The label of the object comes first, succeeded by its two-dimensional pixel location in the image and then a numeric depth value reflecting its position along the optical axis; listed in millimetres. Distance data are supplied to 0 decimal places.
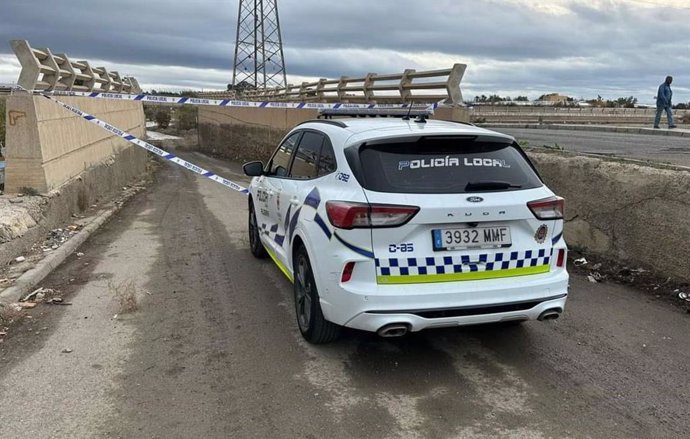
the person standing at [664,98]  17192
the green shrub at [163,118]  73062
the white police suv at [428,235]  3643
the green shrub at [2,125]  13538
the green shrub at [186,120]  64000
